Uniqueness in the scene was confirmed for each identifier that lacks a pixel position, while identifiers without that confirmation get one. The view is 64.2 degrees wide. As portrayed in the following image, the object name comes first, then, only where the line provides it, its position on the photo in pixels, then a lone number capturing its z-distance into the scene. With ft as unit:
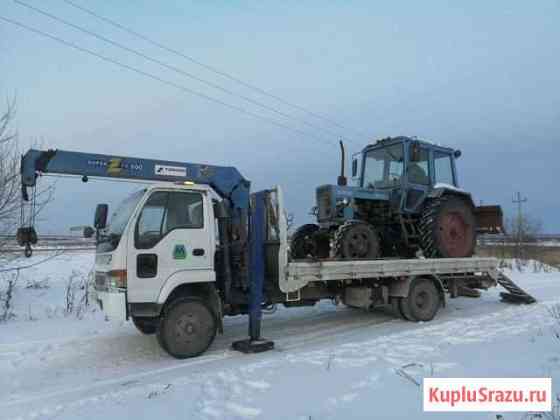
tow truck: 19.38
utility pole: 85.47
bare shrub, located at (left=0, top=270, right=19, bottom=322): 28.86
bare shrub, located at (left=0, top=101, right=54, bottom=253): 29.32
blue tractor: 30.27
